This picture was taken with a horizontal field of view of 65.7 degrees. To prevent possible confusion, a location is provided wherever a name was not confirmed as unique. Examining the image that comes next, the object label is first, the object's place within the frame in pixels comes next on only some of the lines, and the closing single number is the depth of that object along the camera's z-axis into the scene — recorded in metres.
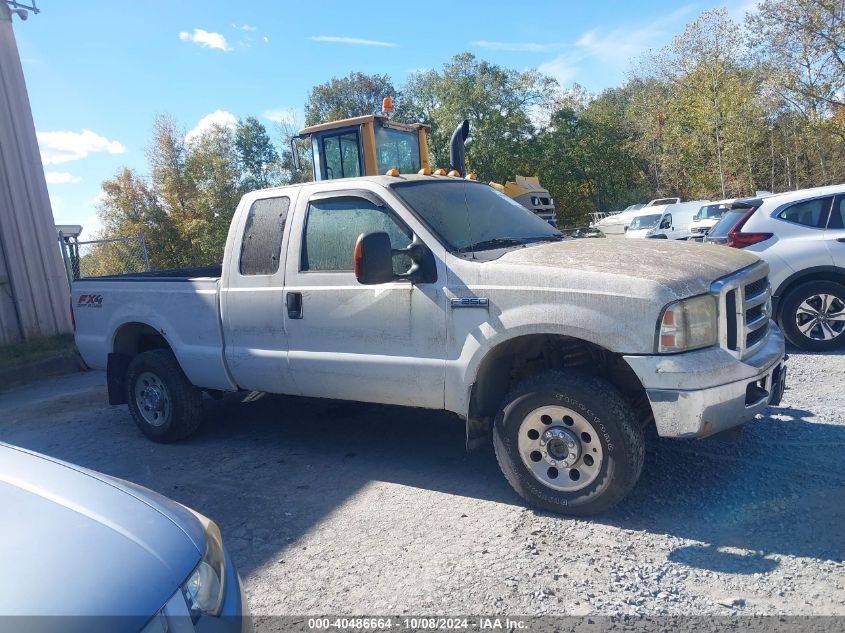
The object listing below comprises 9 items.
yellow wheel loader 11.37
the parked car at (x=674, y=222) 21.52
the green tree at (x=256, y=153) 48.47
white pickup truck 3.37
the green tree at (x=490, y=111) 42.03
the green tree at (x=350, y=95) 53.22
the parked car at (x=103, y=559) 1.71
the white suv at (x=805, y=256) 6.90
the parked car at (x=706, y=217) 18.89
